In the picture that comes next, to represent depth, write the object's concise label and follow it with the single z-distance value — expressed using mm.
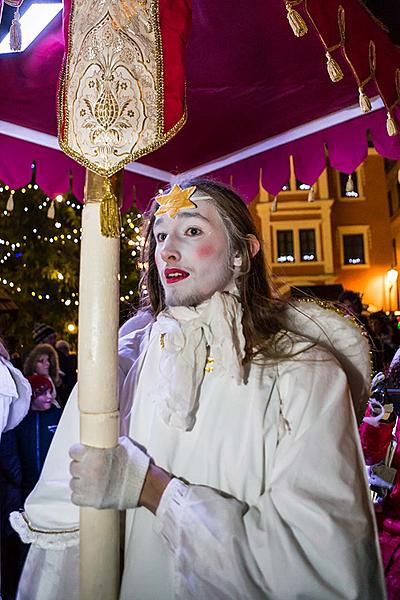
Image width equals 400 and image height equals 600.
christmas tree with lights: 9133
